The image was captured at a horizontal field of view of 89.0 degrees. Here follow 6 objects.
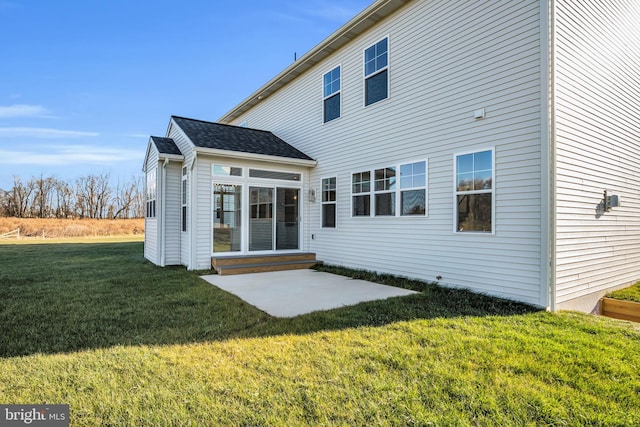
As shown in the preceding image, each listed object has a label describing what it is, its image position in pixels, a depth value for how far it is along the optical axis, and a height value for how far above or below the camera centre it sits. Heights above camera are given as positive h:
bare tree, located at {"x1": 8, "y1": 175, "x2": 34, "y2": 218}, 30.36 +1.11
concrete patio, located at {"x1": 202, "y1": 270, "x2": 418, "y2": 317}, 4.92 -1.46
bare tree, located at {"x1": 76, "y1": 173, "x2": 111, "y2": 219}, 33.34 +1.54
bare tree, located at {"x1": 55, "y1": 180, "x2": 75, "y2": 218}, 32.28 +0.99
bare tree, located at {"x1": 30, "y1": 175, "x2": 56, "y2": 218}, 31.48 +1.34
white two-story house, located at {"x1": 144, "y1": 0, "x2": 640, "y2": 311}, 4.90 +1.03
